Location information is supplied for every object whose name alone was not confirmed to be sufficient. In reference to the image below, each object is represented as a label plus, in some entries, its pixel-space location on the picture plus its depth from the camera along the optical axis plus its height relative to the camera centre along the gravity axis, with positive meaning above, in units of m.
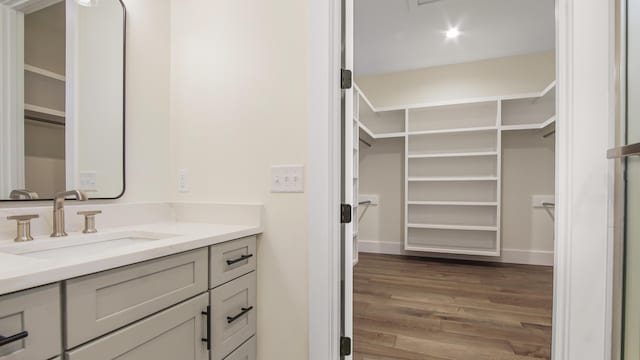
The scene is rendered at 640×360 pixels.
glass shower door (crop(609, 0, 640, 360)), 0.90 +0.01
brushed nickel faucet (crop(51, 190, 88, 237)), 1.09 -0.14
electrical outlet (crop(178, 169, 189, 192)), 1.62 -0.02
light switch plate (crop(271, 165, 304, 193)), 1.37 -0.01
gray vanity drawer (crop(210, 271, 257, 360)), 1.12 -0.59
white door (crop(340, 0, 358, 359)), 1.35 +0.00
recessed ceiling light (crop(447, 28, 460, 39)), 3.01 +1.56
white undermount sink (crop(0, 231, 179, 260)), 0.99 -0.26
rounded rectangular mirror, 1.05 +0.33
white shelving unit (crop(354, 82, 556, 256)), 3.50 +0.16
